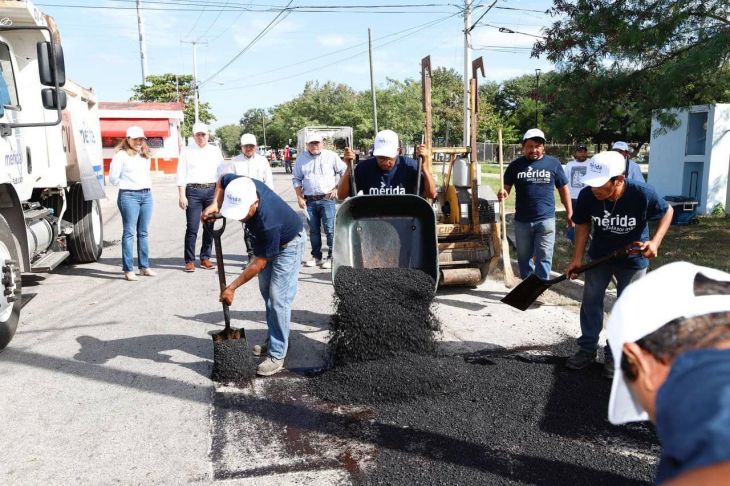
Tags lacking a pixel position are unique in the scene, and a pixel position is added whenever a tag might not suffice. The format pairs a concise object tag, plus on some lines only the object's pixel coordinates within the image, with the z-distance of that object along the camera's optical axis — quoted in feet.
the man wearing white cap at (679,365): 3.06
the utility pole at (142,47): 134.10
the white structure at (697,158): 40.65
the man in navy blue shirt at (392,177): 18.38
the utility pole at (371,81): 120.98
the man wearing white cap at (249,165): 25.38
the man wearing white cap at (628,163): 25.17
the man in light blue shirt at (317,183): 26.37
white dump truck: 17.57
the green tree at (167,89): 149.07
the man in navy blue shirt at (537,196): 19.88
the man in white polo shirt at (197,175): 25.45
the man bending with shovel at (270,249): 13.19
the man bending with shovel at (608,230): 13.44
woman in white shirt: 24.13
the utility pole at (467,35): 67.26
